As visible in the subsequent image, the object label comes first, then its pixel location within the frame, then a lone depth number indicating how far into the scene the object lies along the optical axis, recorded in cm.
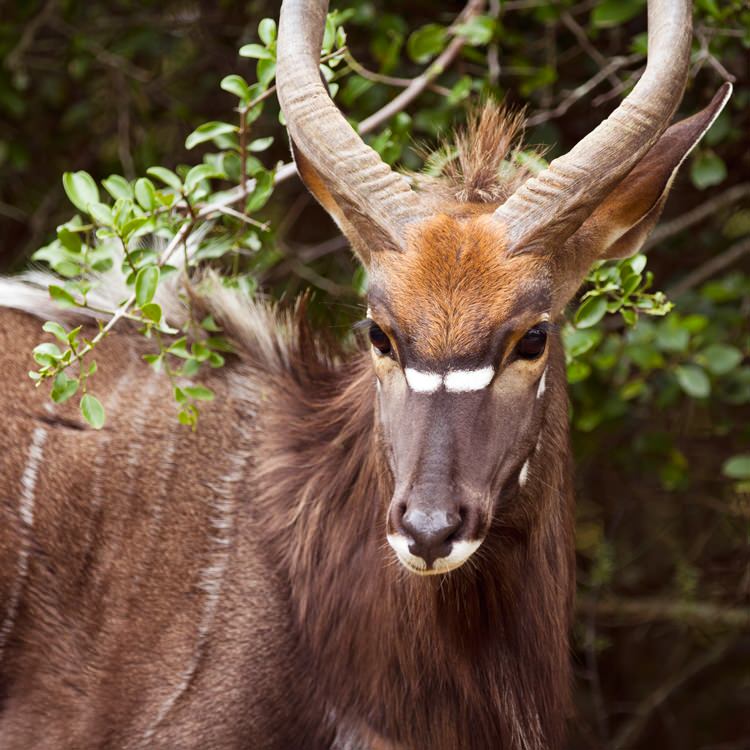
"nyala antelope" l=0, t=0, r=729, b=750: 685
